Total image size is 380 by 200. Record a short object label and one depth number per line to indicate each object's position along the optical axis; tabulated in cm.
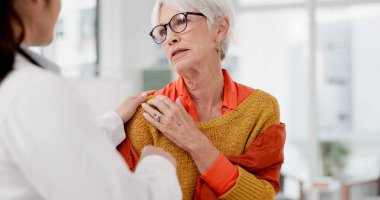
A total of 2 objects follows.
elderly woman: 147
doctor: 82
